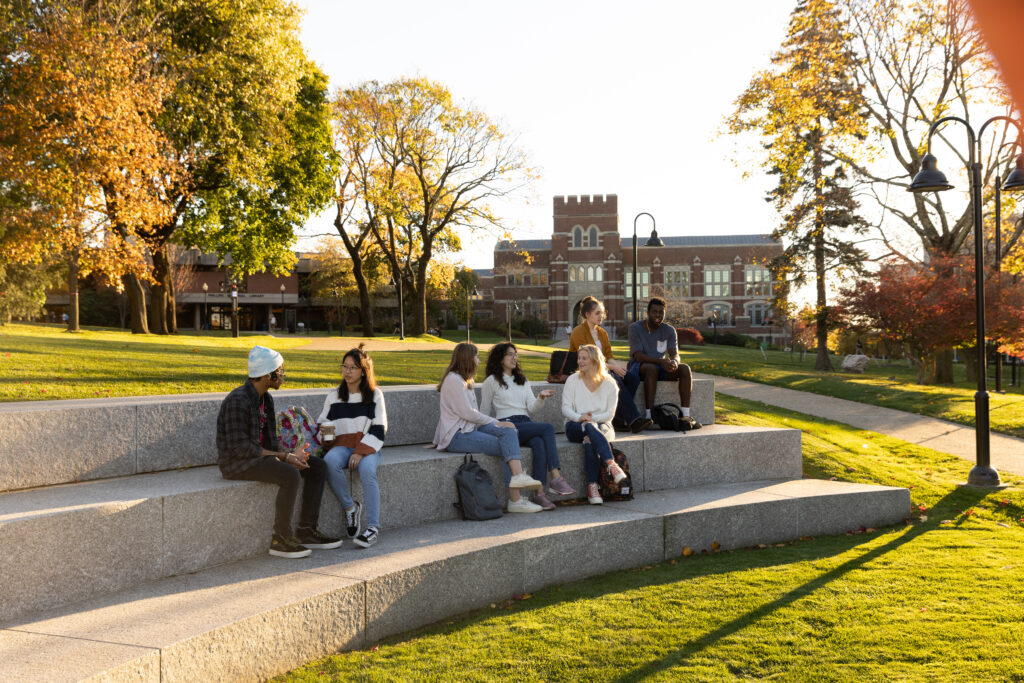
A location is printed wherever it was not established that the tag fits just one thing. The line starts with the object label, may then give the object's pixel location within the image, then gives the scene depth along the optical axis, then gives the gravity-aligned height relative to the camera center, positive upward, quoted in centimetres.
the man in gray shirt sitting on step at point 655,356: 932 -32
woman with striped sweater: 589 -76
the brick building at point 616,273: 7306 +537
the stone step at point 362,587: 379 -153
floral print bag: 595 -72
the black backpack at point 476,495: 657 -134
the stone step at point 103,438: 553 -75
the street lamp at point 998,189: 951 +176
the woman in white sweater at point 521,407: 723 -73
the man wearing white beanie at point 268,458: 548 -85
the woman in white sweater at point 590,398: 785 -67
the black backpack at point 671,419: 908 -103
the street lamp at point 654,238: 2368 +275
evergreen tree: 2253 +643
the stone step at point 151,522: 442 -120
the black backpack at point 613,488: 743 -147
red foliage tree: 2047 +53
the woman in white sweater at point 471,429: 693 -87
